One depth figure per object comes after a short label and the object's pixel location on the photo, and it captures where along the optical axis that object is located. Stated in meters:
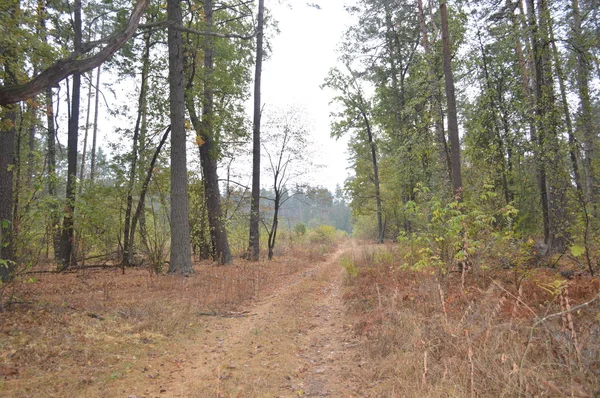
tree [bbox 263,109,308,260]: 18.73
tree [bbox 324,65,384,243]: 24.92
